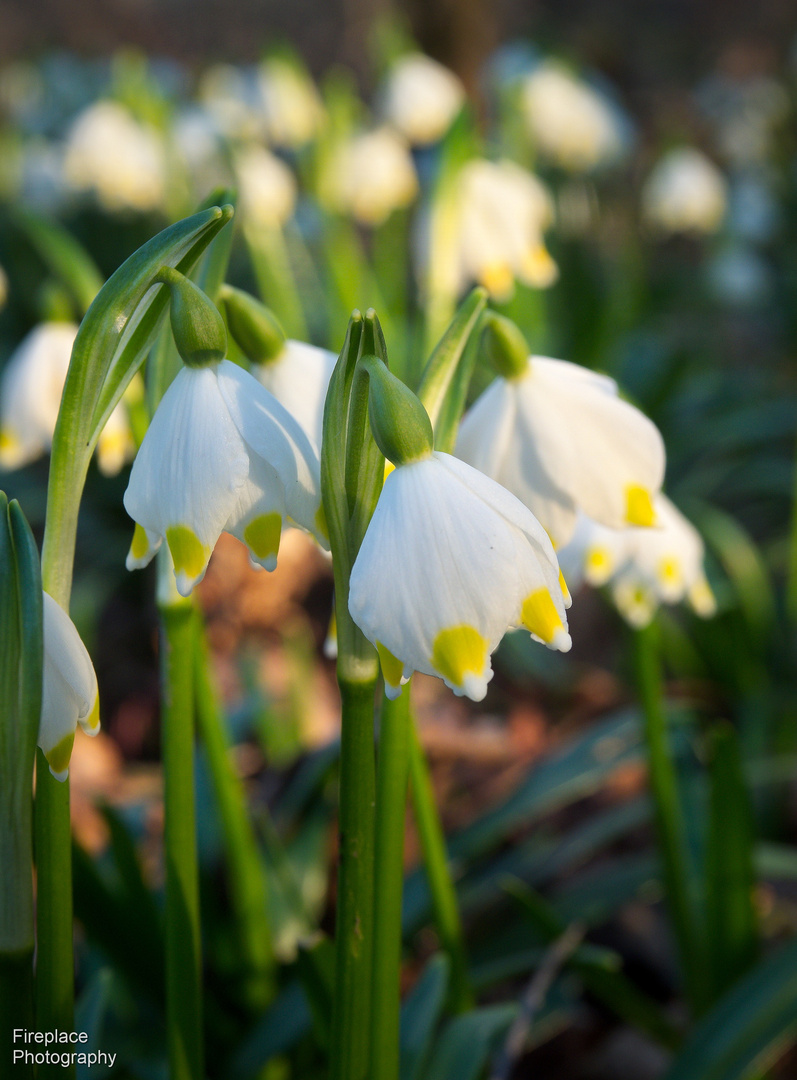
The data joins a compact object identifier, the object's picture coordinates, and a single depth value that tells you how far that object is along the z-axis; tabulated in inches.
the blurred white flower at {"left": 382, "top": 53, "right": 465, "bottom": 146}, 29.0
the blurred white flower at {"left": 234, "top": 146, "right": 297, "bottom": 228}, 25.9
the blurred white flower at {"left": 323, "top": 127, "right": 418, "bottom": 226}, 27.2
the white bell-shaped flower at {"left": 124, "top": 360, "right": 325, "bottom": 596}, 6.9
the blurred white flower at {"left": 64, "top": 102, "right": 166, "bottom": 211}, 26.7
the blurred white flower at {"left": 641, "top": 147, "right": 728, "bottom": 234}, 32.5
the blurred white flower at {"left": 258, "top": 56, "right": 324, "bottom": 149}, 29.8
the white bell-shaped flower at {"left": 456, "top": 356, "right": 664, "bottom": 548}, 7.9
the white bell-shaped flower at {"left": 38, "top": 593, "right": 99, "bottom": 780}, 7.0
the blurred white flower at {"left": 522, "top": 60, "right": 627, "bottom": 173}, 32.6
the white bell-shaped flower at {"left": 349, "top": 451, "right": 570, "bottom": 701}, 6.6
